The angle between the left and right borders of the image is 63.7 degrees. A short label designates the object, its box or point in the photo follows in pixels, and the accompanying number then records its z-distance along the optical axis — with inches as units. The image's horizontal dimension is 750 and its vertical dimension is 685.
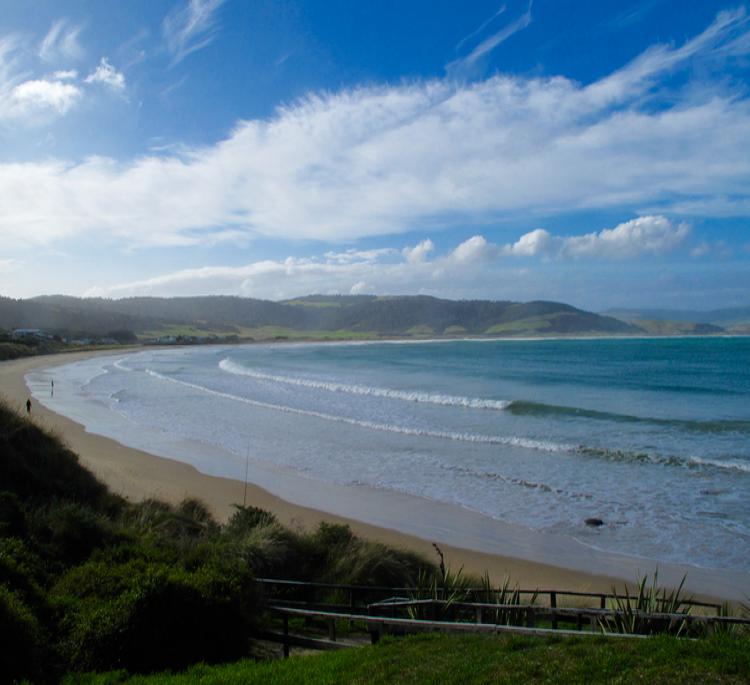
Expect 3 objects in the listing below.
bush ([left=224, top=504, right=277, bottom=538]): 356.5
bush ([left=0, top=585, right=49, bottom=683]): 169.9
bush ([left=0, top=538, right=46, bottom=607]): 213.3
